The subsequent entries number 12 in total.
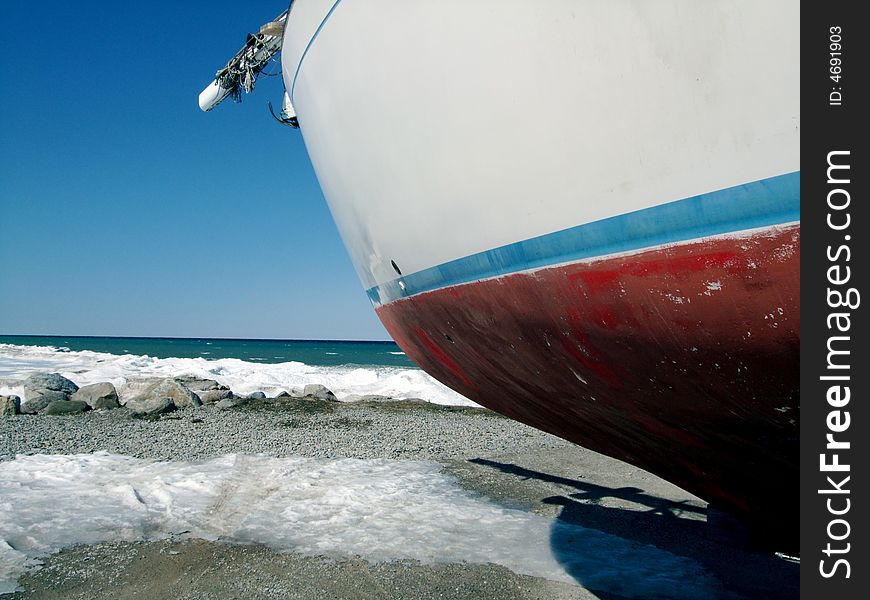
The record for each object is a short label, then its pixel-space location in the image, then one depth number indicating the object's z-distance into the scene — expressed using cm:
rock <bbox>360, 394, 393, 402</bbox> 1688
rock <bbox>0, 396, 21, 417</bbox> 1064
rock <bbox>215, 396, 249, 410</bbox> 1281
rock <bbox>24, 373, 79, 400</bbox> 1304
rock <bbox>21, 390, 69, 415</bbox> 1120
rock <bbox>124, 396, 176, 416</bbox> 1122
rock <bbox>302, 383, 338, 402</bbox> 1559
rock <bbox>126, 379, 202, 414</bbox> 1197
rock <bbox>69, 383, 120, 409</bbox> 1202
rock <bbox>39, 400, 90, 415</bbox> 1129
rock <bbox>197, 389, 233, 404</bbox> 1345
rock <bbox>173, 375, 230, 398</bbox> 1567
